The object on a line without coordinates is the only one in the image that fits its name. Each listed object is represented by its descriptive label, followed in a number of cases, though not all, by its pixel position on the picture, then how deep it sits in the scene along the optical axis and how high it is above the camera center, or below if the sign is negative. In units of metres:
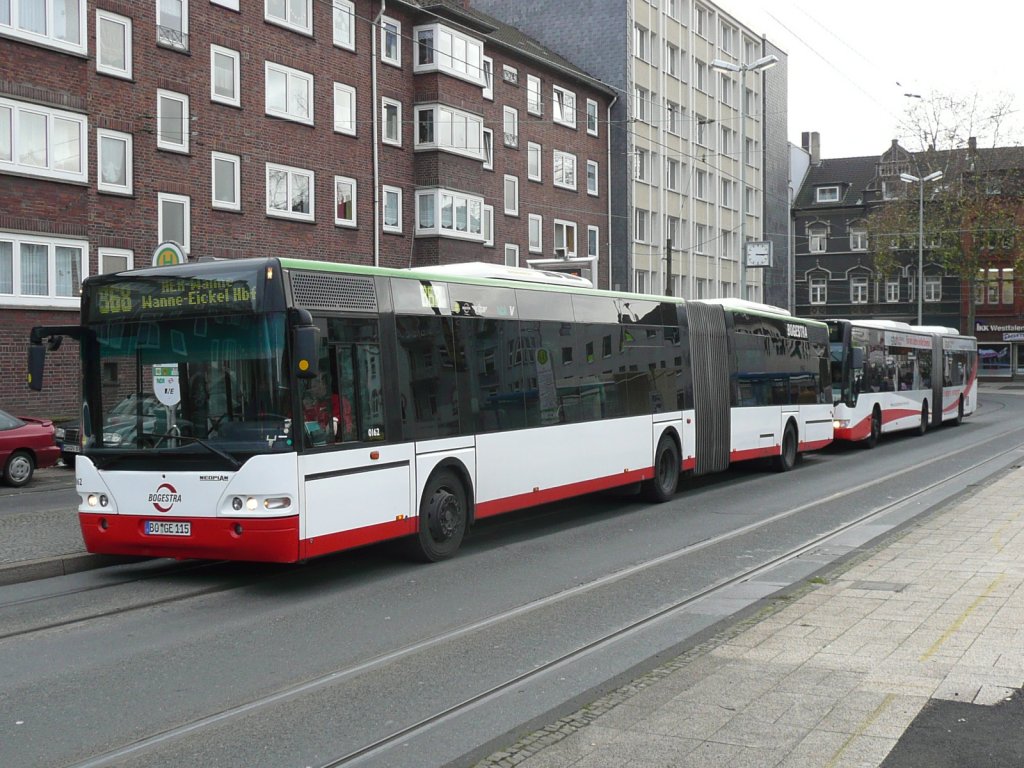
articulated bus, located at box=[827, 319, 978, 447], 27.14 -0.53
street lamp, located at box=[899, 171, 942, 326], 61.30 +8.72
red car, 19.25 -1.31
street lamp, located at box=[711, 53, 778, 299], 35.78 +8.95
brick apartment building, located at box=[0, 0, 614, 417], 25.44 +6.02
